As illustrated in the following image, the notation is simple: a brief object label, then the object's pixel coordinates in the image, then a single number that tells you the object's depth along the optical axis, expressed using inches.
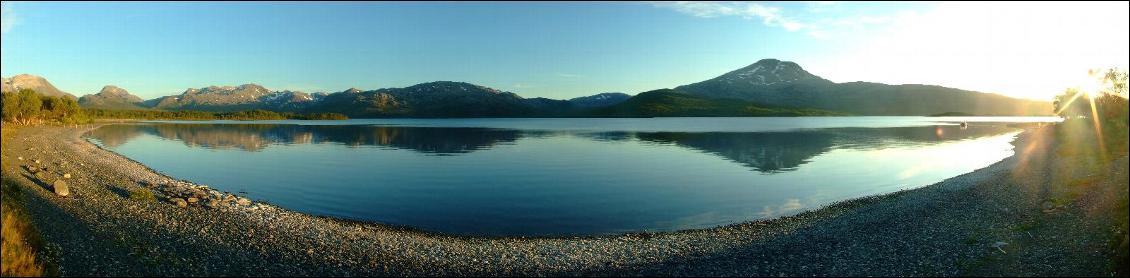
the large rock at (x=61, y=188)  1333.7
